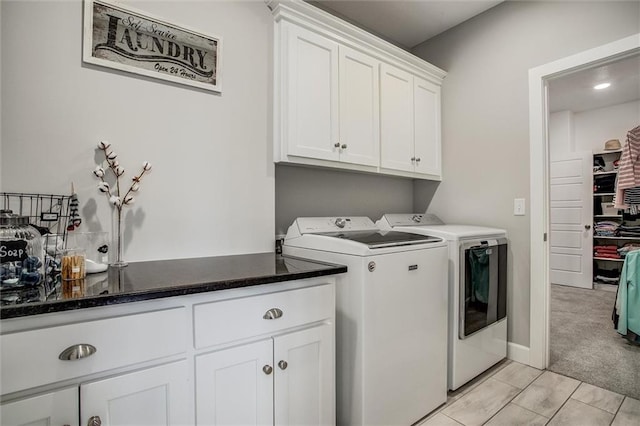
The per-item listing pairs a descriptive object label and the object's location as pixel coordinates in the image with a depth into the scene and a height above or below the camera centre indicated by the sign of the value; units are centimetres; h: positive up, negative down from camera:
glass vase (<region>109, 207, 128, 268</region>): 140 -12
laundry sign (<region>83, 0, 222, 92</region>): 140 +82
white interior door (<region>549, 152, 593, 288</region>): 460 -5
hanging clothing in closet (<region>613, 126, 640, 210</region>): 291 +50
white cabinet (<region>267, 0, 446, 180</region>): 185 +80
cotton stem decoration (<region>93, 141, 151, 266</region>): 139 +12
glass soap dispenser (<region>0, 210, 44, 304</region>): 94 -13
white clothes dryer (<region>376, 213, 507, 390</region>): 194 -52
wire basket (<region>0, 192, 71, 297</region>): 114 +0
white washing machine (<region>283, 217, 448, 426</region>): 147 -54
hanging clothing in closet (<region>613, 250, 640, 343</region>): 260 -70
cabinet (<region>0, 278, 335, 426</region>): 83 -47
